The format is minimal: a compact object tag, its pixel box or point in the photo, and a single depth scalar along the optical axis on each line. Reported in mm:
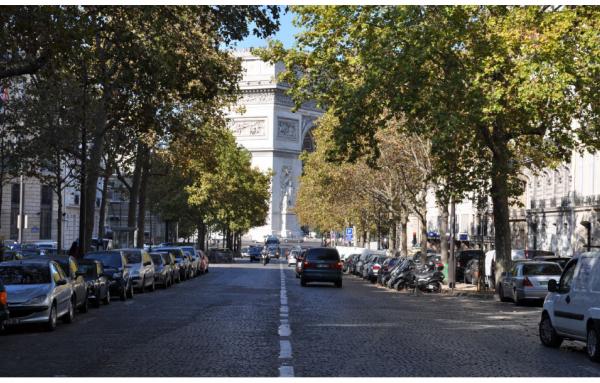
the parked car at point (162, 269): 41597
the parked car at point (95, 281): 27086
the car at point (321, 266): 43719
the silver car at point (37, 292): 19922
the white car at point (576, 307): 15312
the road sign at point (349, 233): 88562
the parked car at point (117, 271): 31500
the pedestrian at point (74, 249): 41500
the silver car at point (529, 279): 32031
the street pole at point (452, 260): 43281
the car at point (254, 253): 104375
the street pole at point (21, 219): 61216
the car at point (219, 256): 94375
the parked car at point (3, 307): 17609
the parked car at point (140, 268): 36156
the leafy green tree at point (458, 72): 29391
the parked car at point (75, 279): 23484
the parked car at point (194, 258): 56866
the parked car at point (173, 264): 45531
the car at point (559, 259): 36844
